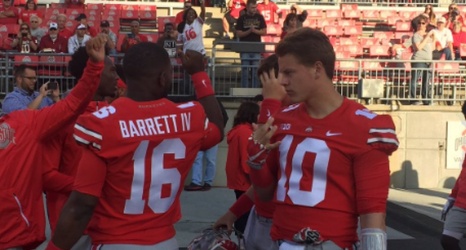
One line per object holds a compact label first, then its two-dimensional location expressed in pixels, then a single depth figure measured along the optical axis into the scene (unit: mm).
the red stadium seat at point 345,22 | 21250
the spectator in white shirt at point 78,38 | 15414
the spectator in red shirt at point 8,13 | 19422
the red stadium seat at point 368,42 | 19759
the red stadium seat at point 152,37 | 18186
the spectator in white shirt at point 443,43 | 17469
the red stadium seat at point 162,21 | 19672
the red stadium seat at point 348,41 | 19703
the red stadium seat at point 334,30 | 20406
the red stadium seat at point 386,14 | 22656
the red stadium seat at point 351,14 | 22312
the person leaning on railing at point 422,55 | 15641
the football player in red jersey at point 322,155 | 3502
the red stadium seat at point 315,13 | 21922
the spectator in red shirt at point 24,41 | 15845
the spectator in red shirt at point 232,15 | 20375
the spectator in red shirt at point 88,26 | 16625
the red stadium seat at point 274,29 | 19484
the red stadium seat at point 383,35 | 20586
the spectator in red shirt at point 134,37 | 16059
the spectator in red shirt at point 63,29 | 15924
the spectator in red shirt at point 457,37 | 19141
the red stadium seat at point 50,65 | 14805
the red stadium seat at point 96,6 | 20972
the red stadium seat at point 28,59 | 14695
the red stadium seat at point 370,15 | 22609
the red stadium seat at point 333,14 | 22225
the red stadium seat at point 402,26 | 21406
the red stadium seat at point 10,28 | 18156
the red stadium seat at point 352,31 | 20781
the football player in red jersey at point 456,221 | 6848
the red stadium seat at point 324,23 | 20894
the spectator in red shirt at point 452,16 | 20073
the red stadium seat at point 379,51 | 19266
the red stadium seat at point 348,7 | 22562
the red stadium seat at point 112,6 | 21034
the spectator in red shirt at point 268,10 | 20297
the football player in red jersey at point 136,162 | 3660
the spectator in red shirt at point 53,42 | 15531
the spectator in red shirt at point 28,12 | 19031
